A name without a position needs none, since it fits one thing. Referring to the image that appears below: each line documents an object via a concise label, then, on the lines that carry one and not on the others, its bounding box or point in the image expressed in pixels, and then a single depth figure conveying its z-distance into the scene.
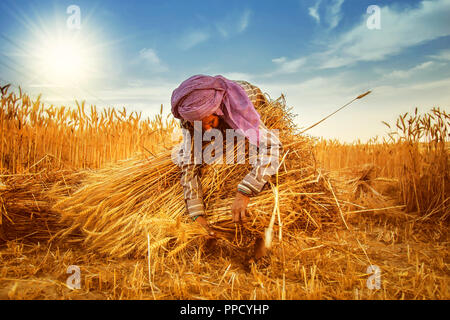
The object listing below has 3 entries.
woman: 1.60
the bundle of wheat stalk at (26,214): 2.25
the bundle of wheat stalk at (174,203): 1.69
